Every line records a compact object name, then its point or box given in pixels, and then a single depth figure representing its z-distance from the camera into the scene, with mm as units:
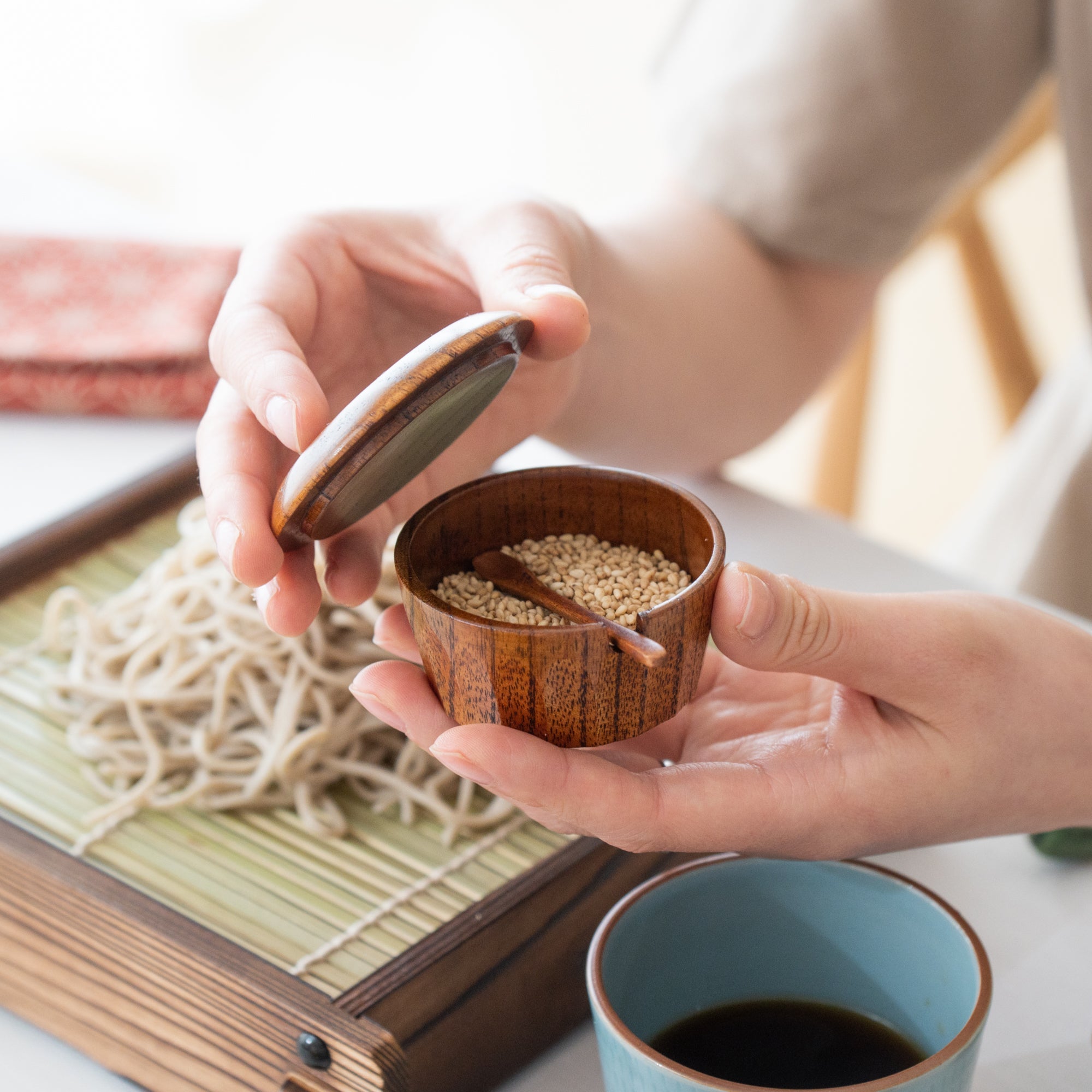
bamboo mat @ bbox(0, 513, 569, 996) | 614
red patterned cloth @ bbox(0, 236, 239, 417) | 897
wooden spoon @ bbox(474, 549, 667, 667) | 542
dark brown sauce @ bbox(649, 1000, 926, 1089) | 559
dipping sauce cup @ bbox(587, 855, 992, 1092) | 556
